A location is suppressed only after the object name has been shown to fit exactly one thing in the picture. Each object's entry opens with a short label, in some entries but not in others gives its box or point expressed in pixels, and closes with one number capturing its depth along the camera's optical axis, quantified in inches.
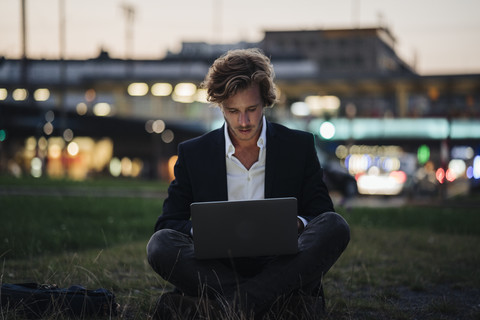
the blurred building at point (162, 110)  1914.4
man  132.6
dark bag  136.4
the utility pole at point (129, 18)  2519.7
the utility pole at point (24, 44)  1146.8
